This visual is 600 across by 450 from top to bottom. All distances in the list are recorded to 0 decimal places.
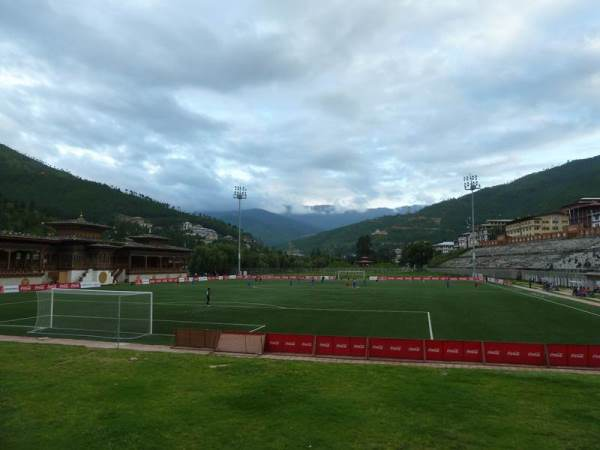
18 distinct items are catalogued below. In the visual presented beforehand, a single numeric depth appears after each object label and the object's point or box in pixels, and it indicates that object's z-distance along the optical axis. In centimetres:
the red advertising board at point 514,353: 1833
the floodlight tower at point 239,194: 10494
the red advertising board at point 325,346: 1978
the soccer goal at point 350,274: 10586
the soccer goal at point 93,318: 2605
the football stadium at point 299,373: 1062
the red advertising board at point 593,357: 1788
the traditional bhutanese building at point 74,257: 6662
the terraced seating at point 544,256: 7816
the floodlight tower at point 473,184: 9400
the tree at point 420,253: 15429
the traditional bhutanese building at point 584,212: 12006
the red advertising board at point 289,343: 2021
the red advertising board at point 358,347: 1933
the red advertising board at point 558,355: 1808
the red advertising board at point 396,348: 1902
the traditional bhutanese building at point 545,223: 15188
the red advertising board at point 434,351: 1876
